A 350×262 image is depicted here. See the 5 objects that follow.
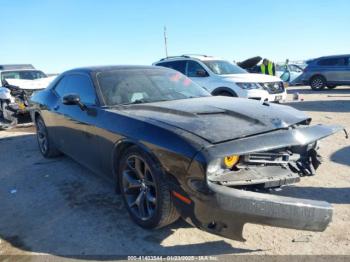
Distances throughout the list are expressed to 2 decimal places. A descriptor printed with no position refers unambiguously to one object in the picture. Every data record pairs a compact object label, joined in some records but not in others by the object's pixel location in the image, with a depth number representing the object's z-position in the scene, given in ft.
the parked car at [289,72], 67.21
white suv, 29.07
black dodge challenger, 8.24
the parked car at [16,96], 29.86
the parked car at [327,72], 51.80
